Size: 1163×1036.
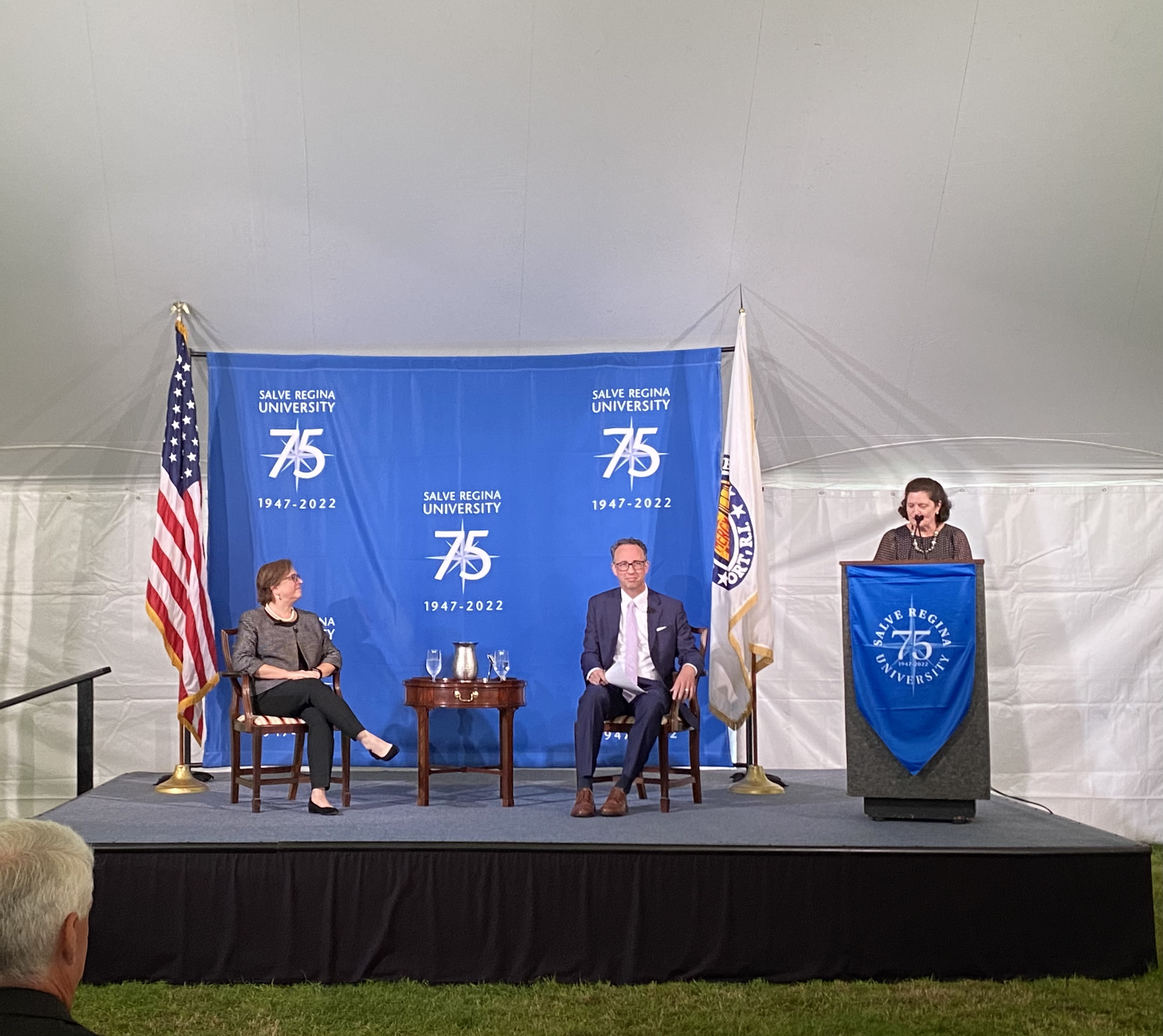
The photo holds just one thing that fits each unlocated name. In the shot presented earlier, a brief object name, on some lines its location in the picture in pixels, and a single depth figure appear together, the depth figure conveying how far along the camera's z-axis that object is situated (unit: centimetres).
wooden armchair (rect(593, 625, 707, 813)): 439
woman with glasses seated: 441
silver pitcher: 475
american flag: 498
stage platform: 352
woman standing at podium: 436
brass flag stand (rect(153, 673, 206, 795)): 483
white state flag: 500
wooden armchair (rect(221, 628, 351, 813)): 448
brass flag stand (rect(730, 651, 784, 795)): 479
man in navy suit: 438
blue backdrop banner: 538
